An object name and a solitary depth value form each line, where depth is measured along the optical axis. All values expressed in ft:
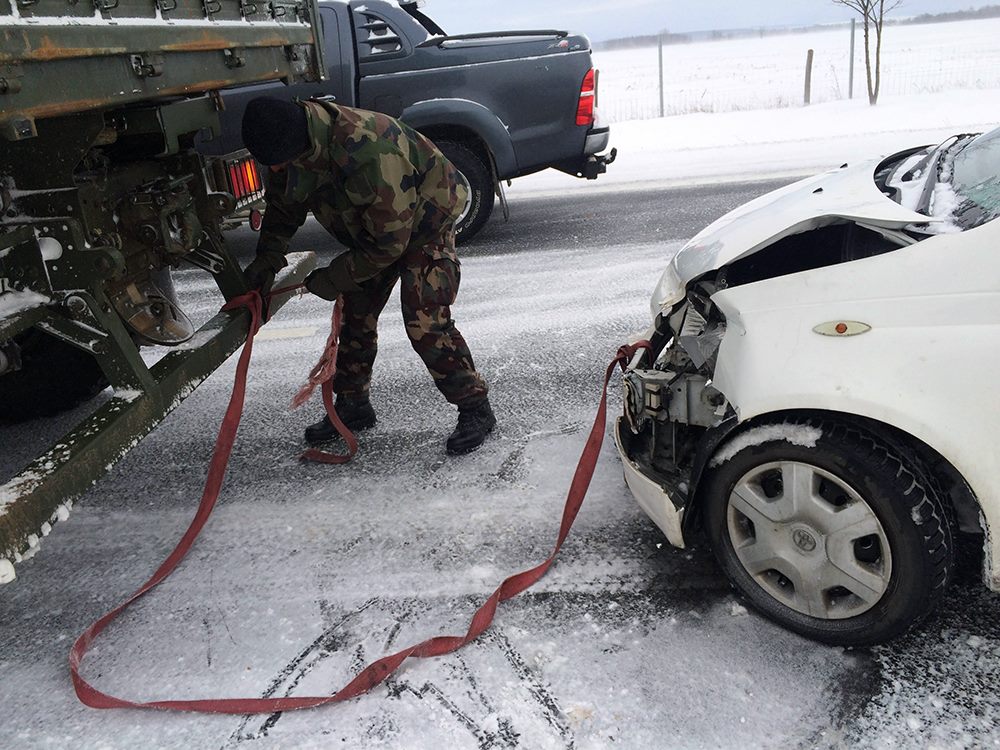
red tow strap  7.52
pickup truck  22.58
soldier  9.91
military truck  7.50
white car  6.73
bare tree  48.29
